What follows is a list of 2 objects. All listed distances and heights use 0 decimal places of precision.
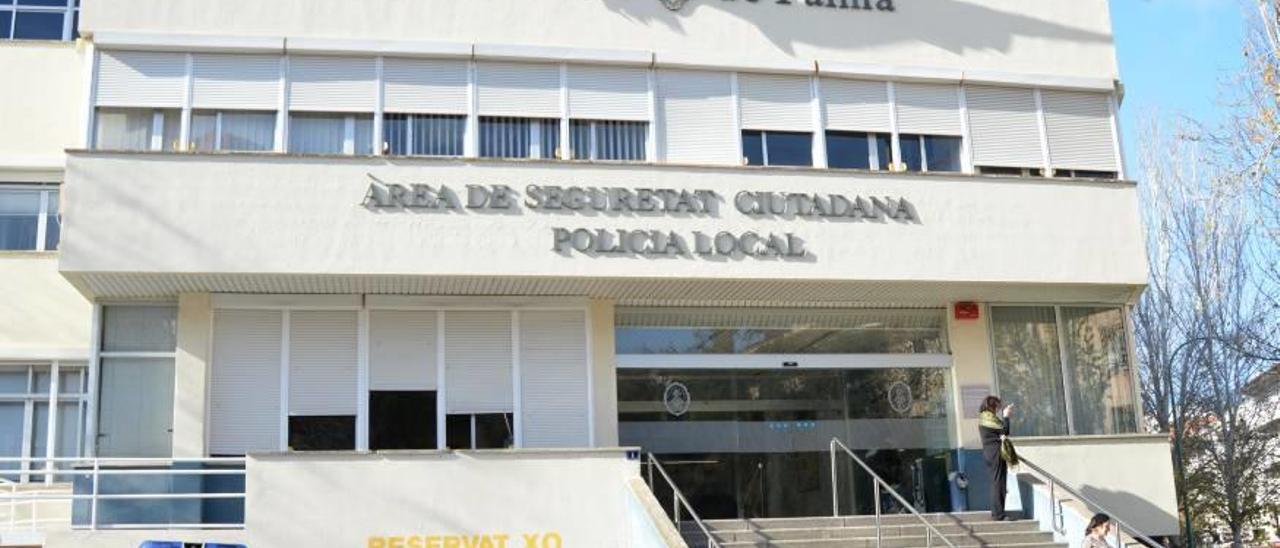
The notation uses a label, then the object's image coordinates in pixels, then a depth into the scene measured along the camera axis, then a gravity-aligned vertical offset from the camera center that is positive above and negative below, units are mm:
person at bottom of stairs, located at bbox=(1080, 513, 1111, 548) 12516 -360
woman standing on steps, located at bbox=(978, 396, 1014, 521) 15750 +600
